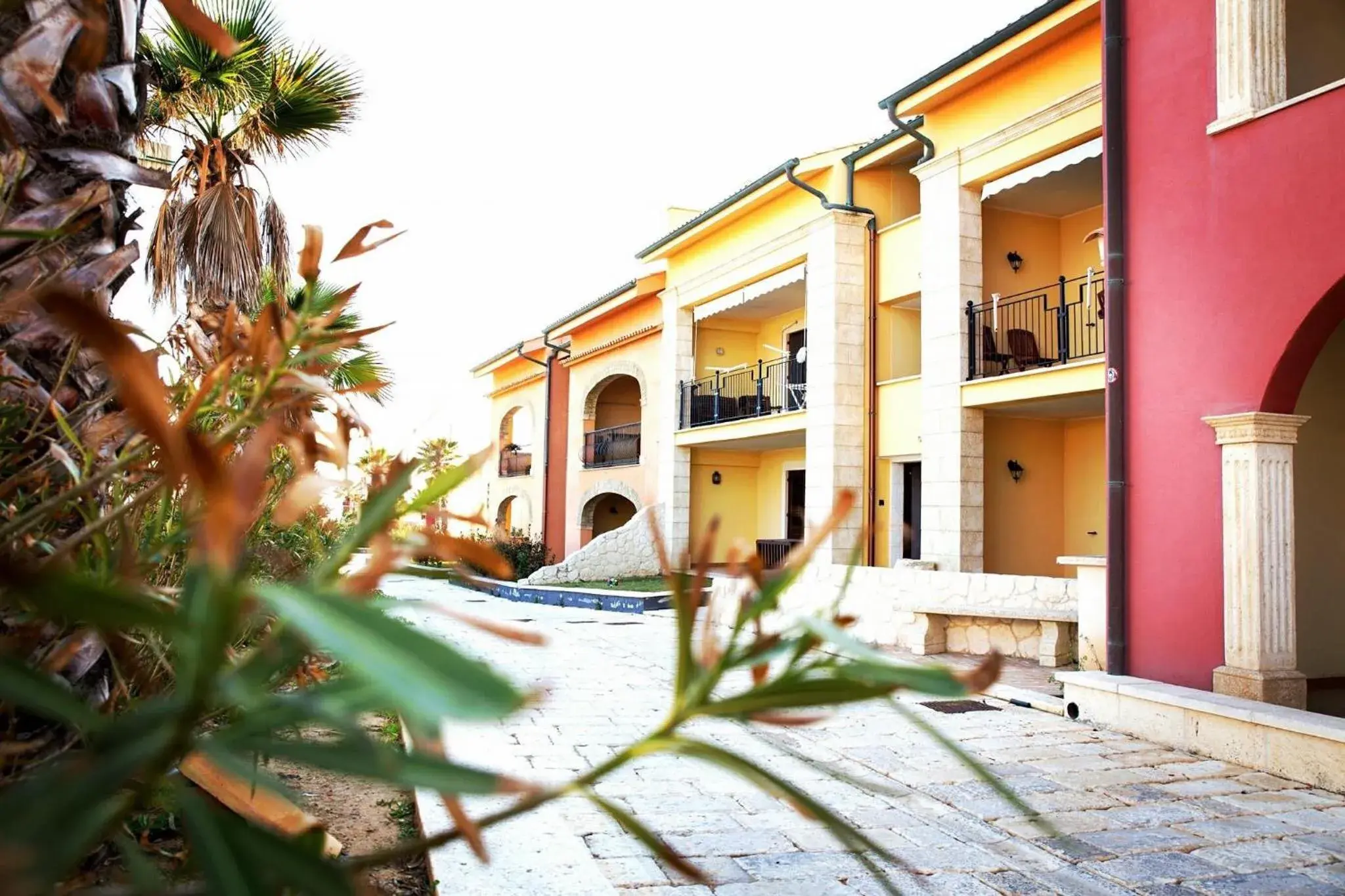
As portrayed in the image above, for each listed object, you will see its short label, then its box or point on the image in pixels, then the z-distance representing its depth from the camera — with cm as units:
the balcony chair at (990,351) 1252
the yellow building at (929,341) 1109
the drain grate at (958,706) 750
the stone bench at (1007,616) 940
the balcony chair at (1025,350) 1291
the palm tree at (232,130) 866
